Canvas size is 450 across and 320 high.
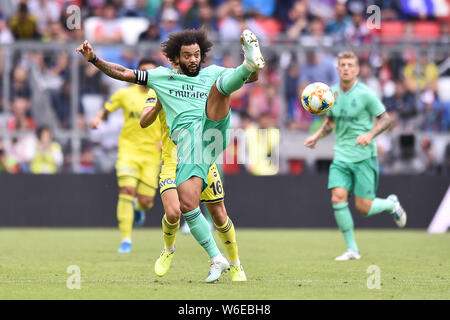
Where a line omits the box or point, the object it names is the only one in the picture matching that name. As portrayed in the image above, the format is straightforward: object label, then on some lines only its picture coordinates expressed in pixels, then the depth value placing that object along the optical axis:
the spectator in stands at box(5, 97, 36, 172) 18.36
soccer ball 10.34
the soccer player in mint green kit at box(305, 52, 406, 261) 12.77
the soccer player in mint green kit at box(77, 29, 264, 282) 9.02
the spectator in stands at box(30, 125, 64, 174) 18.17
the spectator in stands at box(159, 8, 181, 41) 20.36
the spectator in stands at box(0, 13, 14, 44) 20.71
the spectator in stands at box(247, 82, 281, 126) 18.47
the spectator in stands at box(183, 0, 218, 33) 20.59
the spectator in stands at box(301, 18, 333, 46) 19.41
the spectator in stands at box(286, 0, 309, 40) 20.78
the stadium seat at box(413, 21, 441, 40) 21.60
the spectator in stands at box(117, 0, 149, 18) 21.03
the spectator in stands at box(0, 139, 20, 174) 18.61
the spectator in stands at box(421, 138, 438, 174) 18.17
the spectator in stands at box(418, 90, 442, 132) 18.17
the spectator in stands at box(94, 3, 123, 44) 20.38
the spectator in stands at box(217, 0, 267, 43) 20.61
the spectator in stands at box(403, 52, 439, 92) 18.34
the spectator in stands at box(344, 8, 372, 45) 19.34
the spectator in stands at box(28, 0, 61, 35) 21.38
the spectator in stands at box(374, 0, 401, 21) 21.58
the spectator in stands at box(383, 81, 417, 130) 18.22
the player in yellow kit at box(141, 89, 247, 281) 9.47
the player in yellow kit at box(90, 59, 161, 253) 13.71
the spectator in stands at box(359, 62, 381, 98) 18.33
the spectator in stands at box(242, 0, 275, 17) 21.83
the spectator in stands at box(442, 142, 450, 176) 18.22
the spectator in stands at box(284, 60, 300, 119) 18.50
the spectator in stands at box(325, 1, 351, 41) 20.61
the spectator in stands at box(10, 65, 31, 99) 18.42
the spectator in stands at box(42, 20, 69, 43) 20.32
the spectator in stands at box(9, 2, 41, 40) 20.44
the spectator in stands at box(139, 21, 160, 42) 19.52
